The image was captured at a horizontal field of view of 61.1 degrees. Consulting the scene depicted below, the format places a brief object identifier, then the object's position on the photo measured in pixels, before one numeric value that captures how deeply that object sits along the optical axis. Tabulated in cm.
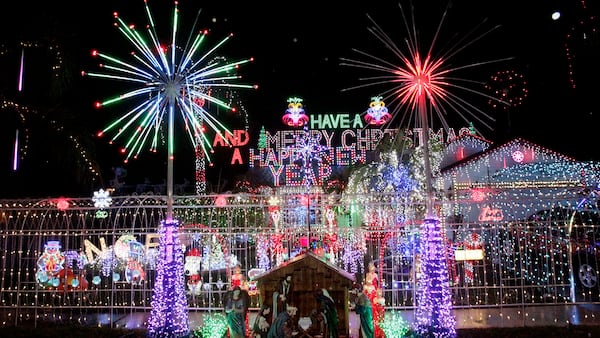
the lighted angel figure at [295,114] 2692
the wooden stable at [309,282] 857
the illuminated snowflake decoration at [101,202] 1108
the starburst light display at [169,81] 934
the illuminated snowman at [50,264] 1249
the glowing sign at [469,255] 1302
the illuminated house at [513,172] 1997
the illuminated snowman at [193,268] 1332
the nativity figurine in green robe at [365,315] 850
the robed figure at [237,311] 862
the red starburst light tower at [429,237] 863
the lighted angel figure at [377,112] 2491
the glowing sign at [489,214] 1686
